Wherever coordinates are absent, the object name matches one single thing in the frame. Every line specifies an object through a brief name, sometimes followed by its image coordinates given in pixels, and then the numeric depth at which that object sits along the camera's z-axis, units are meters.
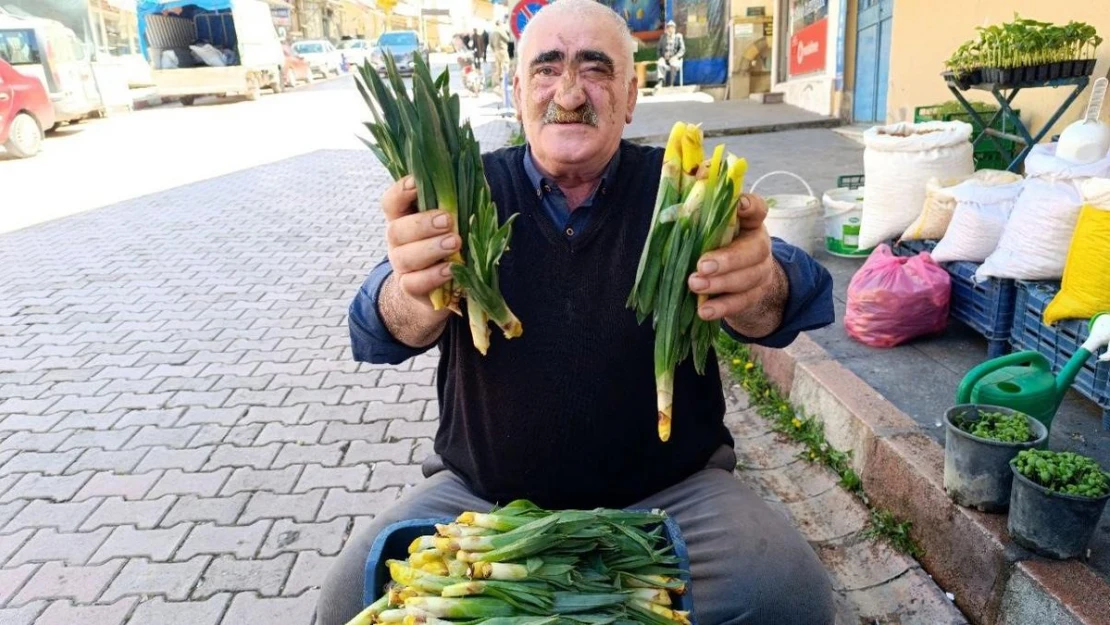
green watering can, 2.67
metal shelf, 5.00
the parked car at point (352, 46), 40.04
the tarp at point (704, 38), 20.48
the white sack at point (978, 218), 3.78
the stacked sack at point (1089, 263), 2.94
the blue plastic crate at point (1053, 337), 2.97
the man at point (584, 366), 1.90
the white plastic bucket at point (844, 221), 5.36
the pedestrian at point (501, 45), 21.09
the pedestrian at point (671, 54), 20.14
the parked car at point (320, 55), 39.28
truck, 25.23
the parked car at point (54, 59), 15.66
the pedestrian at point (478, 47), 28.52
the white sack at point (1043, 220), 3.21
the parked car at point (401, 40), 36.16
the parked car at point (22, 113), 13.75
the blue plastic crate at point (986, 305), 3.56
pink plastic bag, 3.86
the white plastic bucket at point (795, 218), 5.19
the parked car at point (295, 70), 32.03
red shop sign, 12.66
